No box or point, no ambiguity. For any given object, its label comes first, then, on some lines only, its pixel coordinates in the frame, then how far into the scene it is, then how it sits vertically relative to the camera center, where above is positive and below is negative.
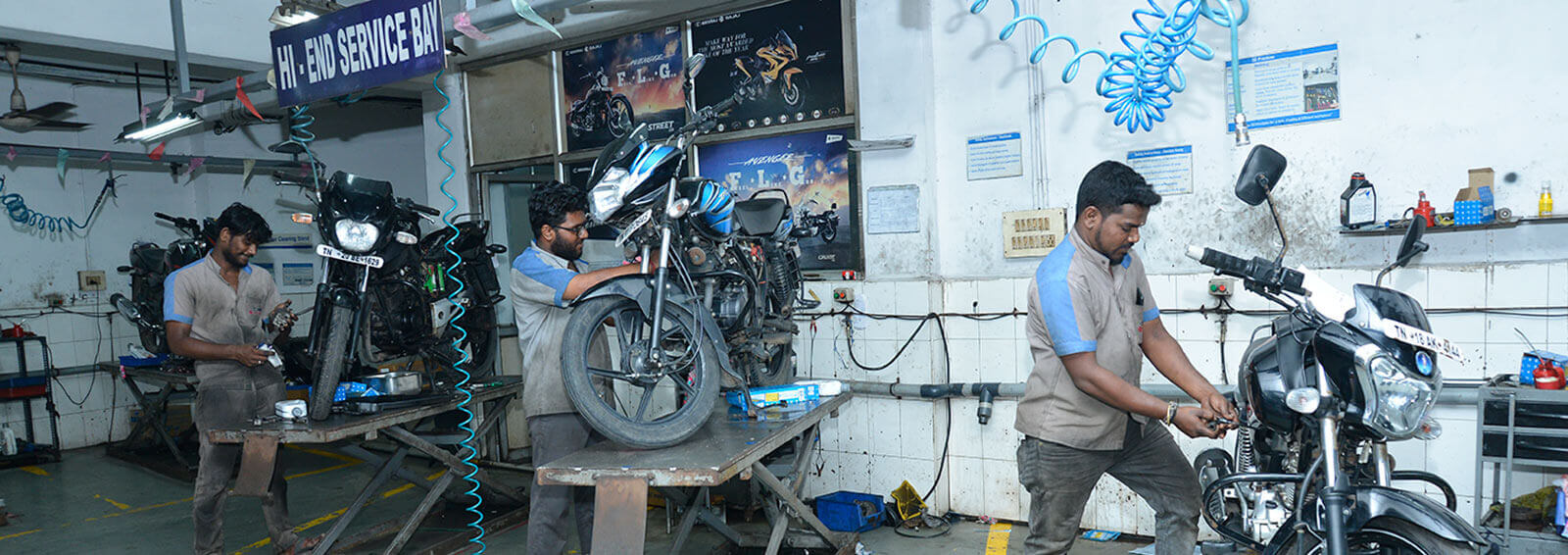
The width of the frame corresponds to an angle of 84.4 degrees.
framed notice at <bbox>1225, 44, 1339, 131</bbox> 3.66 +0.58
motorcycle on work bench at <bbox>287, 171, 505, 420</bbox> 3.83 -0.18
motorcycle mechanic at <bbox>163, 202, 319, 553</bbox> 3.89 -0.36
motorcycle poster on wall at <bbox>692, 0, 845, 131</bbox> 4.68 +1.01
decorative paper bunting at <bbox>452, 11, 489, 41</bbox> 4.46 +1.19
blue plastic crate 4.29 -1.36
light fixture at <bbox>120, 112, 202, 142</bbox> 6.18 +1.03
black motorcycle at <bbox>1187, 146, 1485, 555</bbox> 1.97 -0.45
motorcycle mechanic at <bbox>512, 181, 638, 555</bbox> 3.14 -0.31
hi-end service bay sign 4.18 +1.09
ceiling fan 6.47 +1.22
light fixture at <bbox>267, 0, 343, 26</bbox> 4.92 +1.45
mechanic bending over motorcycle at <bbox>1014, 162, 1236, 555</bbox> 2.53 -0.47
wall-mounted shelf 3.29 -0.05
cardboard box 3.29 +0.04
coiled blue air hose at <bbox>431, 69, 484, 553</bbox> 4.36 -0.70
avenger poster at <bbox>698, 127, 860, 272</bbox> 4.71 +0.33
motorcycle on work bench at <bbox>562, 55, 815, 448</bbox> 2.84 -0.18
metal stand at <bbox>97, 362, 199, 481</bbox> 6.22 -1.21
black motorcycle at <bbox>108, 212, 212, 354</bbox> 6.80 -0.04
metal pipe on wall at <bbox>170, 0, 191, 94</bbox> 5.35 +1.41
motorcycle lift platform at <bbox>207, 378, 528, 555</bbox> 3.40 -0.82
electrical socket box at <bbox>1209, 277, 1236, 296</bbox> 3.81 -0.28
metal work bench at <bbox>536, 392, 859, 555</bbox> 2.47 -0.66
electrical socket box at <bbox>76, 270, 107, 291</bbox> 7.68 -0.07
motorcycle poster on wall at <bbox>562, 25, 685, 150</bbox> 5.27 +1.03
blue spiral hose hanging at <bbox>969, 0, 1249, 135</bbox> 3.52 +0.72
